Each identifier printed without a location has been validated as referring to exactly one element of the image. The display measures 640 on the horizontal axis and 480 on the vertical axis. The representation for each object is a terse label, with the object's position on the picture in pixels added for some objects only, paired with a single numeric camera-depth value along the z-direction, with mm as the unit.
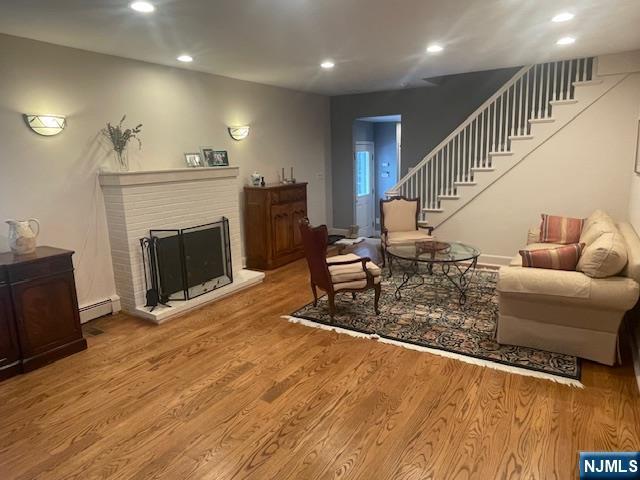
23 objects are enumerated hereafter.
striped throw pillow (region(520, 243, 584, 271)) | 3150
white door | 8344
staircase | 5070
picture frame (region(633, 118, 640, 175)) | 4284
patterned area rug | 3125
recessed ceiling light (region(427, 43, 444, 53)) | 4070
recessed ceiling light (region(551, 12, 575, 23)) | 3217
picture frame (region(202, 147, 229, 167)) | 5325
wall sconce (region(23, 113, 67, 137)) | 3635
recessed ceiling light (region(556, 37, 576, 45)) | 3942
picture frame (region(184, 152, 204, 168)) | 5102
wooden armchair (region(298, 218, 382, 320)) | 3918
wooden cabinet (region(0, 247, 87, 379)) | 3148
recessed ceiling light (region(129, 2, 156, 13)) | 2797
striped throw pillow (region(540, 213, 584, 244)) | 4602
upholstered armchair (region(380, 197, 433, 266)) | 5812
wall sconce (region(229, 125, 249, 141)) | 5723
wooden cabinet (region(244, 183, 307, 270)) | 5867
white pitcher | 3383
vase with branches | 4215
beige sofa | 2885
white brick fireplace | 4185
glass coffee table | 4305
